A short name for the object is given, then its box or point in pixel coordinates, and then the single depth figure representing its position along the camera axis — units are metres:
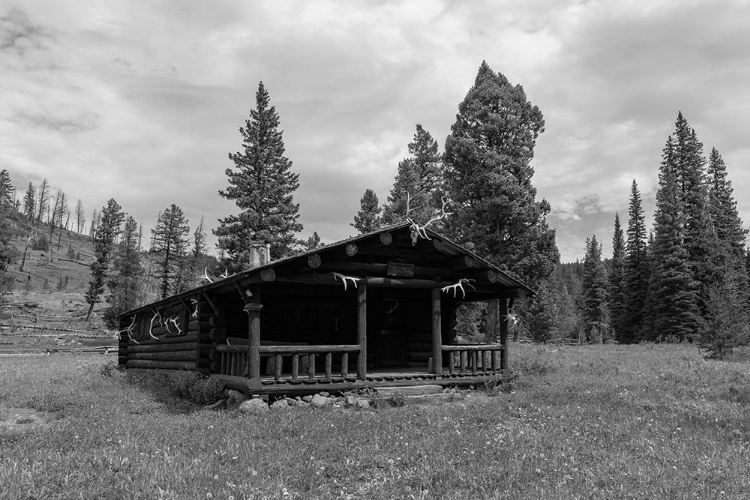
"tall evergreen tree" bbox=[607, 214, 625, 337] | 60.49
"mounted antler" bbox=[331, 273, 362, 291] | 14.94
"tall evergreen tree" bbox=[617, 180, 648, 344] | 56.62
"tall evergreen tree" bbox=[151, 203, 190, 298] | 61.66
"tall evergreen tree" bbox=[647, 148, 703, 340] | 45.97
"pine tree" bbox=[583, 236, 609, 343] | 66.31
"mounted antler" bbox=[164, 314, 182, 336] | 19.51
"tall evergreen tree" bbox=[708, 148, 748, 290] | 52.25
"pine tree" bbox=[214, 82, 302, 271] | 40.66
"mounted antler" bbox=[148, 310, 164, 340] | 21.25
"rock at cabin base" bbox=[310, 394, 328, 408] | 13.53
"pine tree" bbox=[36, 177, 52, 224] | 129.59
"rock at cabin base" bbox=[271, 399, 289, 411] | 13.00
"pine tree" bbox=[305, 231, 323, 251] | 53.38
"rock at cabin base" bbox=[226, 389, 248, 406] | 13.76
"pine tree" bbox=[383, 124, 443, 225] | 39.55
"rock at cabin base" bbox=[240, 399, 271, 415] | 12.70
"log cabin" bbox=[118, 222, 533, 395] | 14.28
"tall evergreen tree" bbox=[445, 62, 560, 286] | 31.22
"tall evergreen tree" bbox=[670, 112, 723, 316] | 46.97
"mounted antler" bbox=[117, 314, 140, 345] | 25.47
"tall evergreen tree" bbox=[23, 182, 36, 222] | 131.38
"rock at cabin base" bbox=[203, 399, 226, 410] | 14.09
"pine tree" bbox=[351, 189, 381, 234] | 44.06
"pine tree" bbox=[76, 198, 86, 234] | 146.38
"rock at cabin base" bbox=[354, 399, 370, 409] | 13.77
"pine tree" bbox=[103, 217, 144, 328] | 51.96
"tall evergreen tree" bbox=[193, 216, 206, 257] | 85.91
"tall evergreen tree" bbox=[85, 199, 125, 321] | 61.69
